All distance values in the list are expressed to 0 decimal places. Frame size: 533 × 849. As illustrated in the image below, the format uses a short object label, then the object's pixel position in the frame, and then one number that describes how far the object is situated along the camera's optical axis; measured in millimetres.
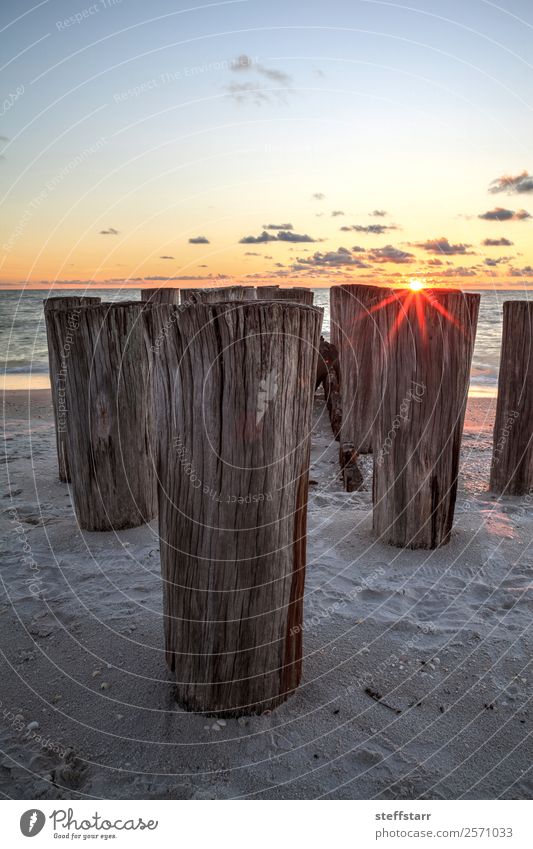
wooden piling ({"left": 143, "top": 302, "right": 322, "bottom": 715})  2188
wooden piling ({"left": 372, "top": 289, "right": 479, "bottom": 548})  3893
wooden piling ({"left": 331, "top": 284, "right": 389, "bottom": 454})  6516
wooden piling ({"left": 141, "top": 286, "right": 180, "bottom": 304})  6039
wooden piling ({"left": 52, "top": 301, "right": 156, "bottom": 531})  4266
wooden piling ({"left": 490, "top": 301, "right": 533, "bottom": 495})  5098
